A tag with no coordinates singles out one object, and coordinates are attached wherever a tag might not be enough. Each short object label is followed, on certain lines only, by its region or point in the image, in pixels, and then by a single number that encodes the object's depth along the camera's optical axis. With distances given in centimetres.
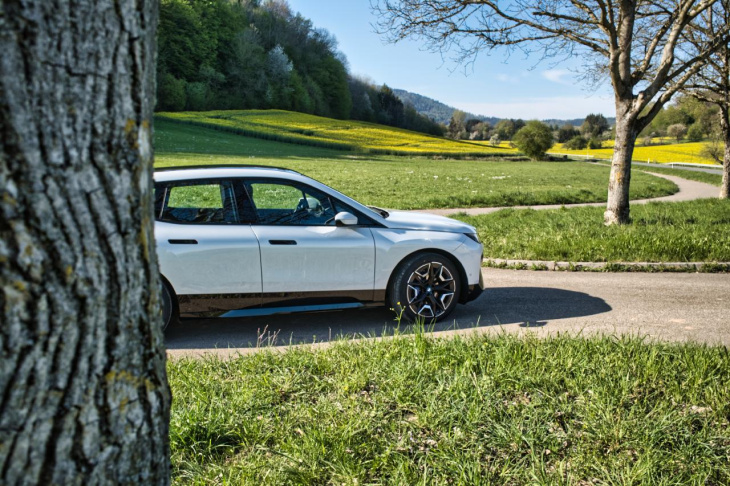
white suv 516
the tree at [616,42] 1086
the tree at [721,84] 1523
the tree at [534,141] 6738
